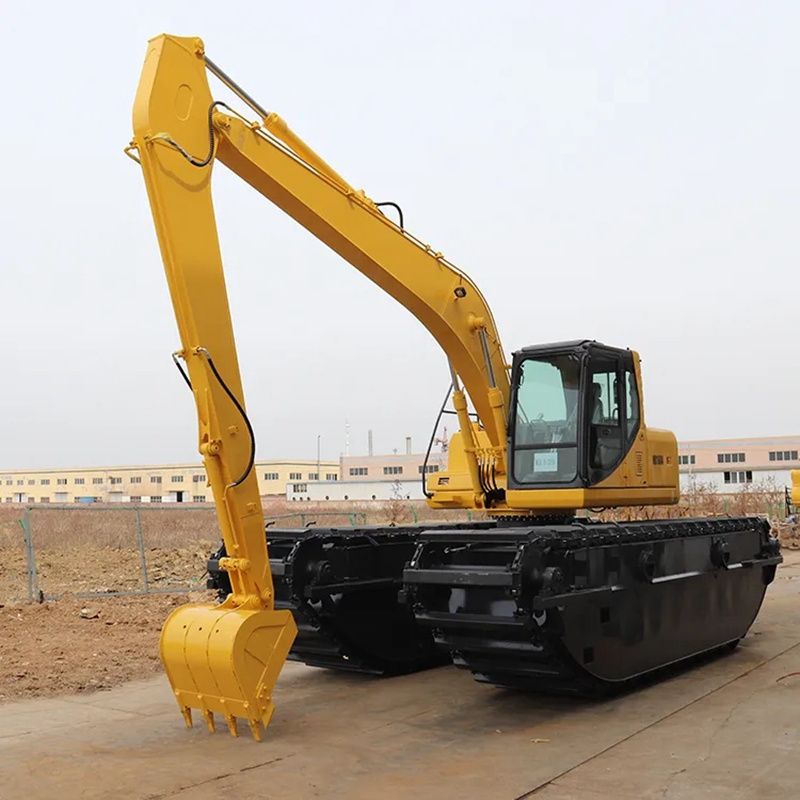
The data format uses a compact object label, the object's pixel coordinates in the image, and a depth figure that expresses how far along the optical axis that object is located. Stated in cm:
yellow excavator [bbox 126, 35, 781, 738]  698
